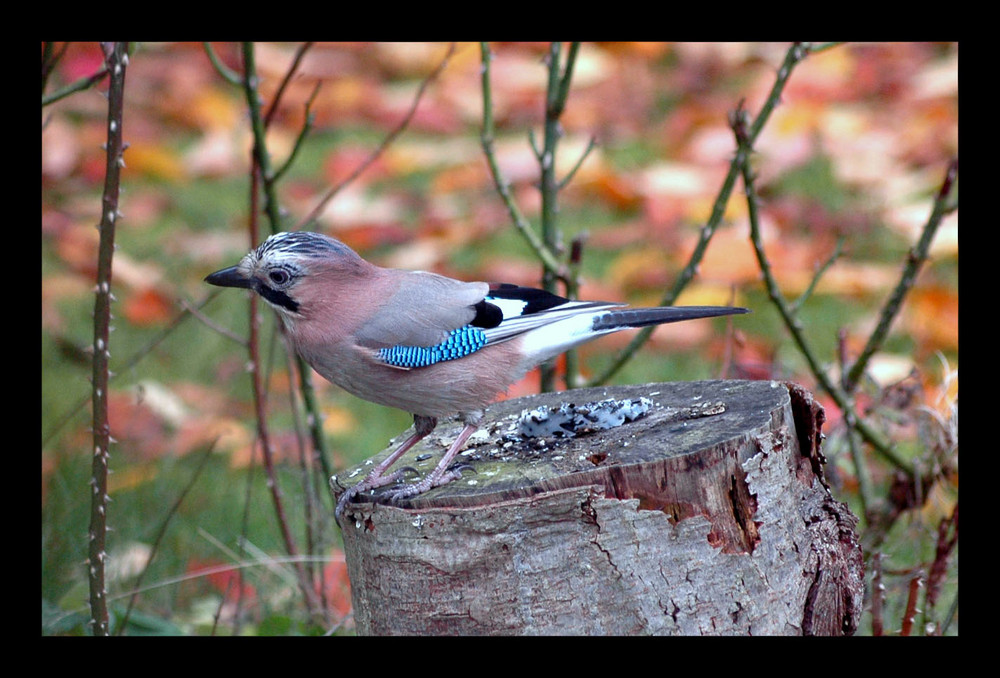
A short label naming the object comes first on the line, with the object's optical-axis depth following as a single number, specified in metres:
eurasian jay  6.08
